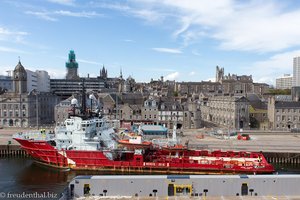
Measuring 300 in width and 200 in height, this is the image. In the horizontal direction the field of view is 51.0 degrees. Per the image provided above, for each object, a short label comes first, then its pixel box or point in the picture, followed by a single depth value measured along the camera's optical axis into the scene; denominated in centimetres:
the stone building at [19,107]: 8094
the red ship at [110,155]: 4166
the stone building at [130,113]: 8056
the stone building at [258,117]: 8280
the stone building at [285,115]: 7794
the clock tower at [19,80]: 8806
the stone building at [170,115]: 7819
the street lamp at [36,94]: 8331
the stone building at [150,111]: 7969
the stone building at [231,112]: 8044
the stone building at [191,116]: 7794
